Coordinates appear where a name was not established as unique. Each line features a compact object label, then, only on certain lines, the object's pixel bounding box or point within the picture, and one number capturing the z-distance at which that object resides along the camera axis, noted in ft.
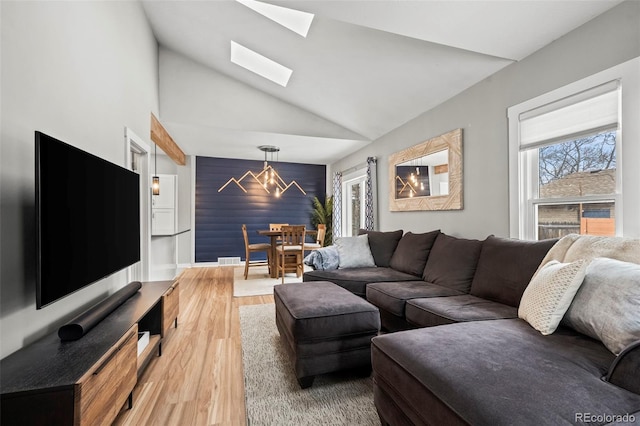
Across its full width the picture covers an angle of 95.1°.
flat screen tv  4.30
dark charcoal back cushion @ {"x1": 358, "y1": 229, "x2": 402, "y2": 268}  12.33
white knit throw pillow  4.78
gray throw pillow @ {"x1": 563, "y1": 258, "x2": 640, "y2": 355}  4.01
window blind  6.39
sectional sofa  3.09
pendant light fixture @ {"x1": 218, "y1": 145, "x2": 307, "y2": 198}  21.93
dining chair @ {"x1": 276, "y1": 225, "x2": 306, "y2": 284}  16.38
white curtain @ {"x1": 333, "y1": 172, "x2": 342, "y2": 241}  21.79
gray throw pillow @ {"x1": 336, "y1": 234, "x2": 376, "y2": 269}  12.00
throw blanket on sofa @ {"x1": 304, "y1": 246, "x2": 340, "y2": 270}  11.82
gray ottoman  6.09
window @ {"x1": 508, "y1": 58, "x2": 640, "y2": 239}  6.04
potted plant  22.57
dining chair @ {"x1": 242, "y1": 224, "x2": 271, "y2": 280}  17.38
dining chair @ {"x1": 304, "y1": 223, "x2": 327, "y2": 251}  18.56
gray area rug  5.20
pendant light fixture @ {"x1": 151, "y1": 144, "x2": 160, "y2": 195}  16.98
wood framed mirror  10.71
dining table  17.11
